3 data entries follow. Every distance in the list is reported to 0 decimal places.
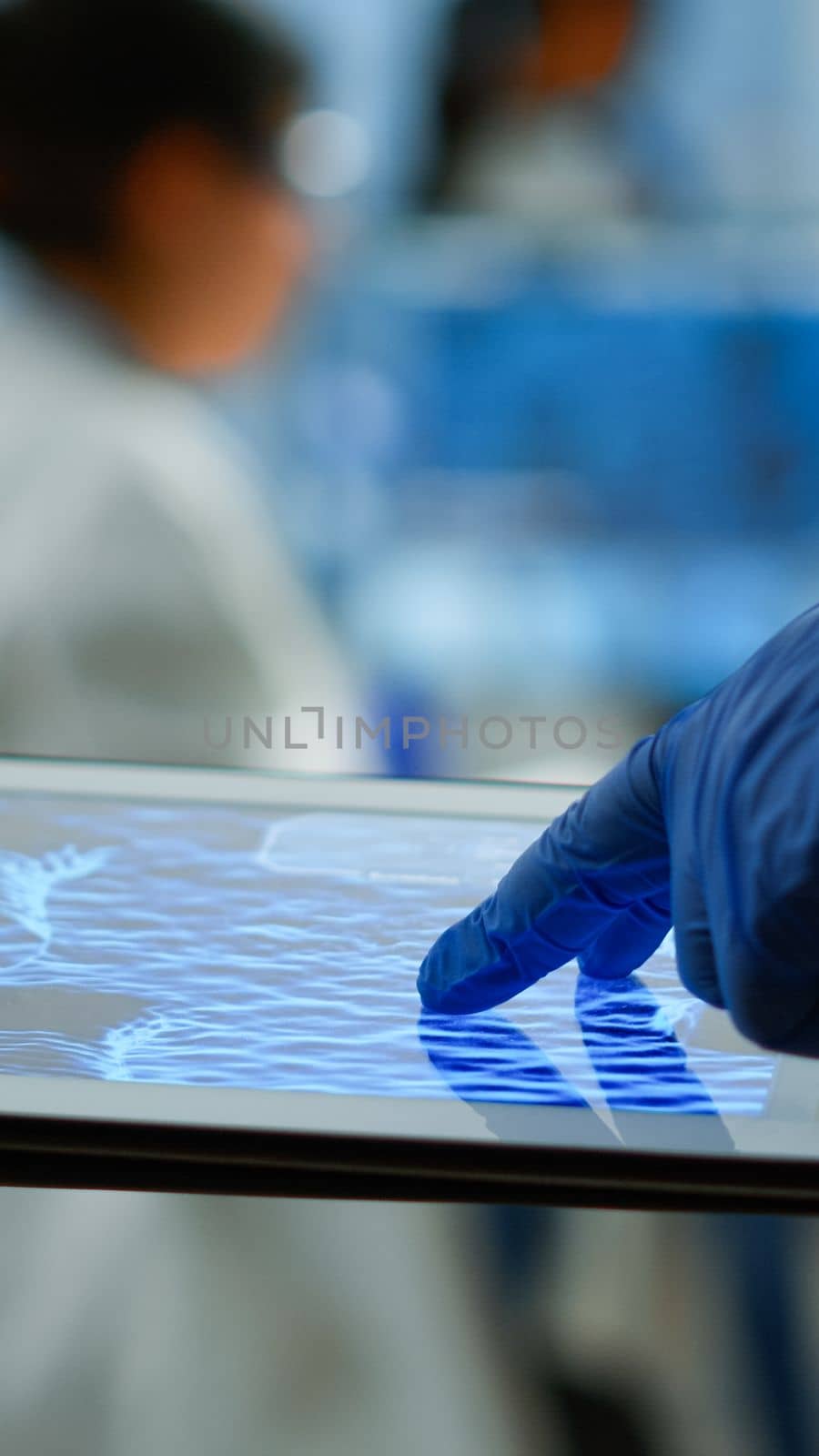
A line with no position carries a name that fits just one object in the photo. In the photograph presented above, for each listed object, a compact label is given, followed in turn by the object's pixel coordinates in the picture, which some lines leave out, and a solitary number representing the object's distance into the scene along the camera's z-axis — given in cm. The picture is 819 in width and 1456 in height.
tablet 157
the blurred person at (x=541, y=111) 231
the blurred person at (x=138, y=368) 235
